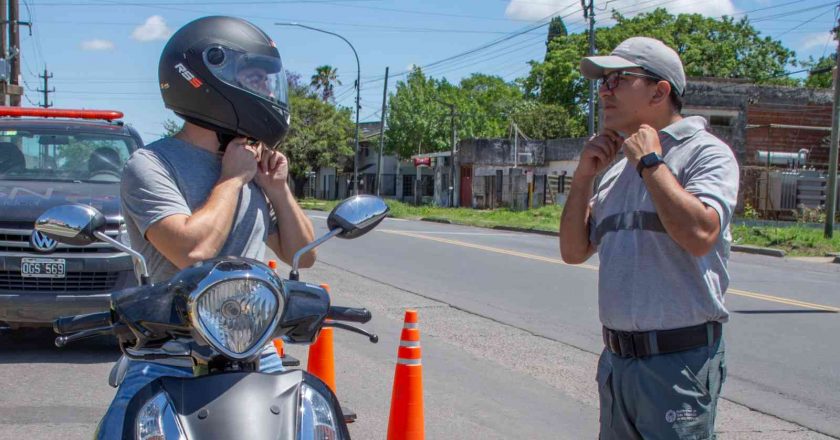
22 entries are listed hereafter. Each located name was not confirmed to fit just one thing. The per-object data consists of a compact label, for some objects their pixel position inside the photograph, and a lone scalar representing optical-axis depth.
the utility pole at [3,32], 25.07
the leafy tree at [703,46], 62.50
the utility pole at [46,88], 66.96
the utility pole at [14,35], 28.92
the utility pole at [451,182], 53.00
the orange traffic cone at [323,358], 6.08
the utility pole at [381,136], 48.12
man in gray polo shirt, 2.87
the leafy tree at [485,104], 75.68
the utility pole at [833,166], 23.02
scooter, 2.10
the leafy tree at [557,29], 82.12
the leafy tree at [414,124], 70.44
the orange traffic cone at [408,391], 5.32
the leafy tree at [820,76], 63.59
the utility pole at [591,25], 30.77
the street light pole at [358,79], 49.81
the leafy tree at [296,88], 83.75
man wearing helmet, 2.75
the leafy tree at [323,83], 87.88
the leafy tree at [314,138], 67.56
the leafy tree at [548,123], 64.94
